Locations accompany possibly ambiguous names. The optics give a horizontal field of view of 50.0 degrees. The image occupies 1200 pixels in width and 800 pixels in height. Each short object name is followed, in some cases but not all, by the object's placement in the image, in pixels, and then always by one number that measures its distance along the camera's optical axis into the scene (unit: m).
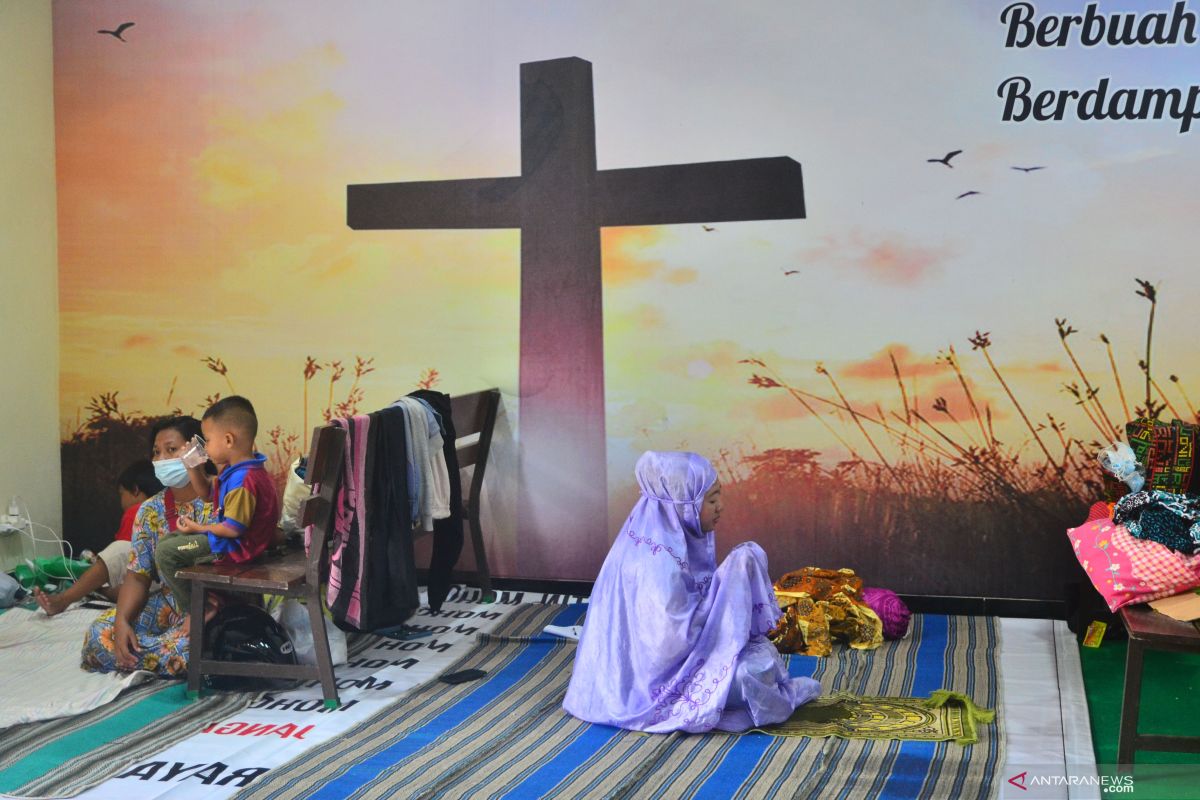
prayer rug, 3.57
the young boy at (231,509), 4.08
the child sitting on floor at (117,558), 4.87
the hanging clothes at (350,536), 3.99
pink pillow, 3.61
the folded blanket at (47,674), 3.91
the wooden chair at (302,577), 3.87
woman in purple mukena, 3.59
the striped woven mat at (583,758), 3.23
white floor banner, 3.30
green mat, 3.29
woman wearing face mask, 4.20
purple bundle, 4.58
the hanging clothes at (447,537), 4.68
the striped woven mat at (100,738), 3.36
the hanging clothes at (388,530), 4.06
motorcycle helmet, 4.07
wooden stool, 3.29
